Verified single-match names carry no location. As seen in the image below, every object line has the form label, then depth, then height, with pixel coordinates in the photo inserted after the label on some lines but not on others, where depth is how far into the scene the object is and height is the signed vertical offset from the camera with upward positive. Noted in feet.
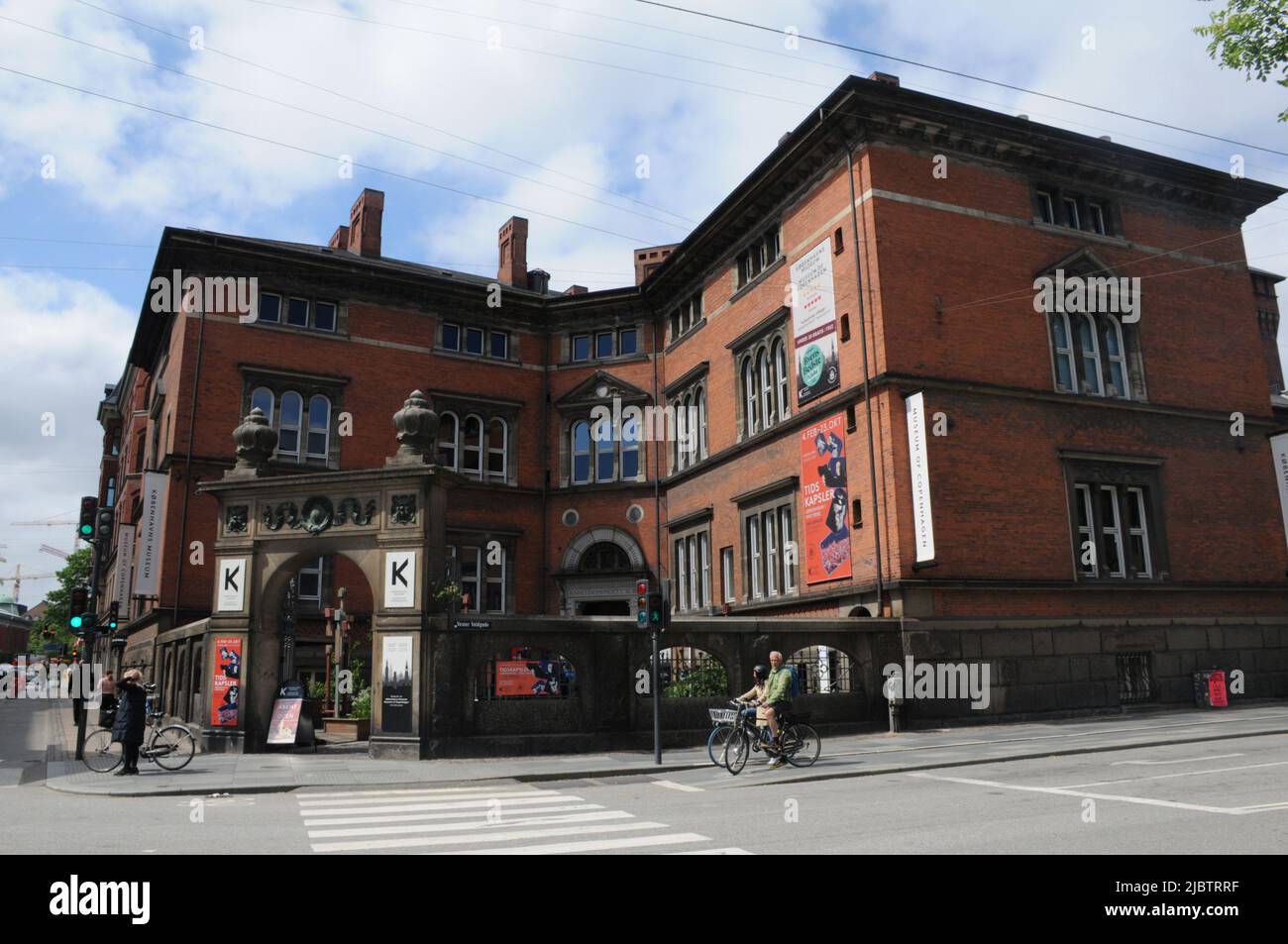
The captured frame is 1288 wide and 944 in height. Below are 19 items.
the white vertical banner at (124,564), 123.24 +13.17
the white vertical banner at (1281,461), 90.33 +16.38
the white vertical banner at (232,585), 63.57 +4.99
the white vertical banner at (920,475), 70.85 +12.65
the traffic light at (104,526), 65.82 +9.54
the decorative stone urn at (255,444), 66.64 +15.23
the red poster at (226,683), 62.64 -1.53
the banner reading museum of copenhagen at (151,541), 94.12 +11.95
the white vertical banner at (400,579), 58.70 +4.70
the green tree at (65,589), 264.93 +21.37
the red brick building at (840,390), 76.84 +25.50
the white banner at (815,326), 82.38 +28.47
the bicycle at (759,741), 48.98 -4.91
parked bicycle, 52.39 -4.95
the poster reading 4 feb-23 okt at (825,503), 78.64 +12.00
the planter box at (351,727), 70.00 -5.34
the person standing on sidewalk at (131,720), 50.72 -3.08
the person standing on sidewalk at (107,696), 62.64 -2.32
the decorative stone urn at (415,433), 61.31 +14.39
